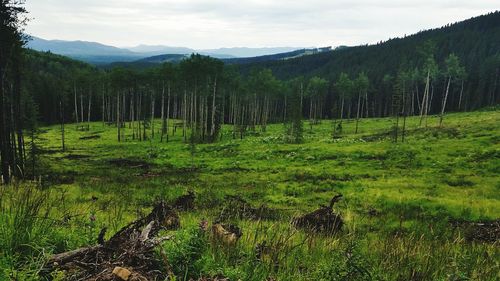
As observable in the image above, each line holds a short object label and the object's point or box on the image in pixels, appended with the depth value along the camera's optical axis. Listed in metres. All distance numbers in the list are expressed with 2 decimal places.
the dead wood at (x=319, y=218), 11.01
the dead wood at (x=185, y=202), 14.72
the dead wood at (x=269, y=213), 16.73
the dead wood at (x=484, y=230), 13.87
